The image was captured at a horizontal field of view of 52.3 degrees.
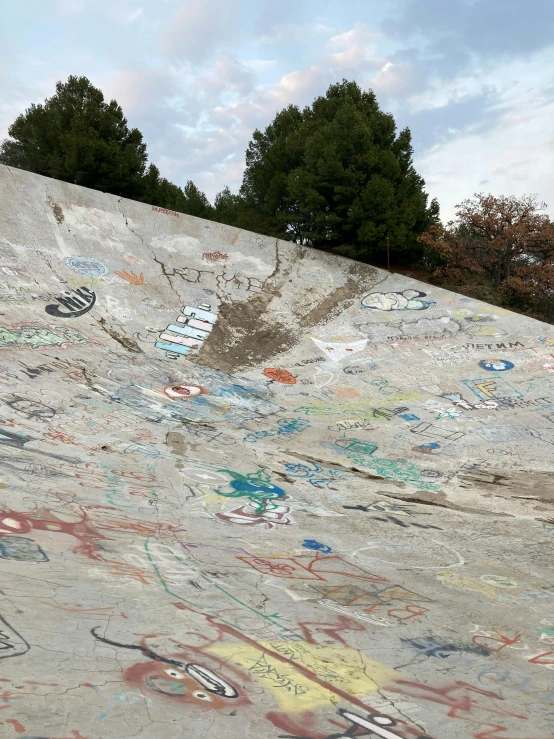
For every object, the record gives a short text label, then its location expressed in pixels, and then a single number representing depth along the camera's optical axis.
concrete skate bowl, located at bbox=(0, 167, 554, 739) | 3.71
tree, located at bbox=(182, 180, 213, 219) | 34.88
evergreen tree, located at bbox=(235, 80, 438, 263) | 24.25
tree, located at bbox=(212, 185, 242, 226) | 34.00
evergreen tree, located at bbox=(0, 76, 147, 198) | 27.94
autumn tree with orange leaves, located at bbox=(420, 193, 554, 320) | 22.48
